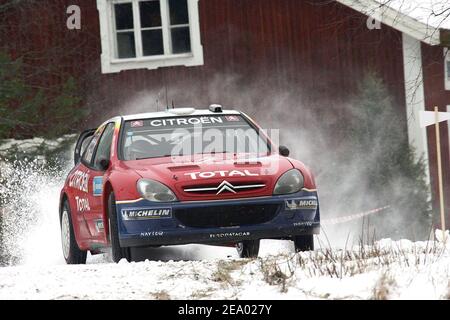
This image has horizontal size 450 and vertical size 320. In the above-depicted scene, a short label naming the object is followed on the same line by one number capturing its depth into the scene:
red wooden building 26.47
